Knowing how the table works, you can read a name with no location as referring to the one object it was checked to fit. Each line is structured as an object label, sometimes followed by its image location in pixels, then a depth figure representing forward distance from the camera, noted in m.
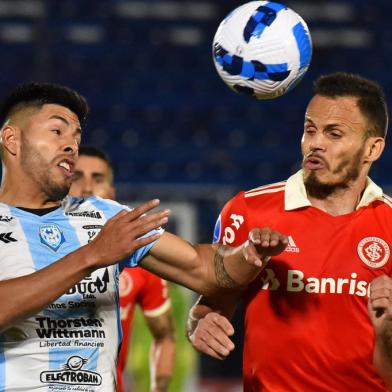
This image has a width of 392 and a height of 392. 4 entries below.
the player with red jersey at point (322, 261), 6.96
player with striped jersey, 5.85
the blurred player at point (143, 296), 10.47
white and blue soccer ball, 7.50
